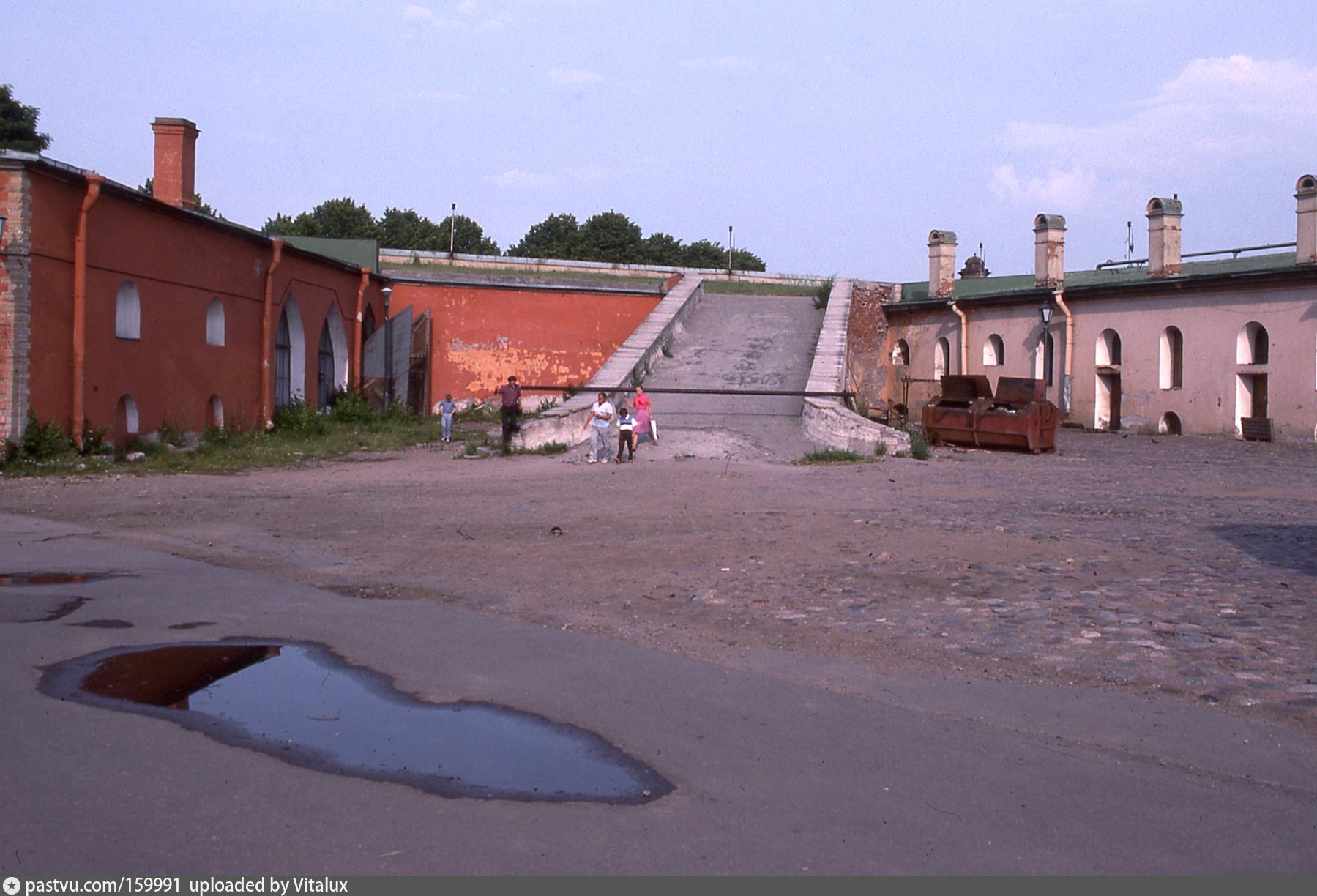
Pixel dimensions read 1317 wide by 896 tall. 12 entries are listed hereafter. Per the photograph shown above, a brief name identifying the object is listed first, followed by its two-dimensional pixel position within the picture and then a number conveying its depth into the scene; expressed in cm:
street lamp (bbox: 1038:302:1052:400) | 2994
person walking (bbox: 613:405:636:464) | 1991
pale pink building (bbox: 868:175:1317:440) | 2623
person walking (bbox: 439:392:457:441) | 2412
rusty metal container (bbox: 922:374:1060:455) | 2328
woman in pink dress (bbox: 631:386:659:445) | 2105
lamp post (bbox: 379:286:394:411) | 3086
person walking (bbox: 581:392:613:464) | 1988
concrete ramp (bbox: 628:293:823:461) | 2164
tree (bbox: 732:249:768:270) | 8355
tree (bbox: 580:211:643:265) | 8025
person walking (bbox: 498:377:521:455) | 2130
